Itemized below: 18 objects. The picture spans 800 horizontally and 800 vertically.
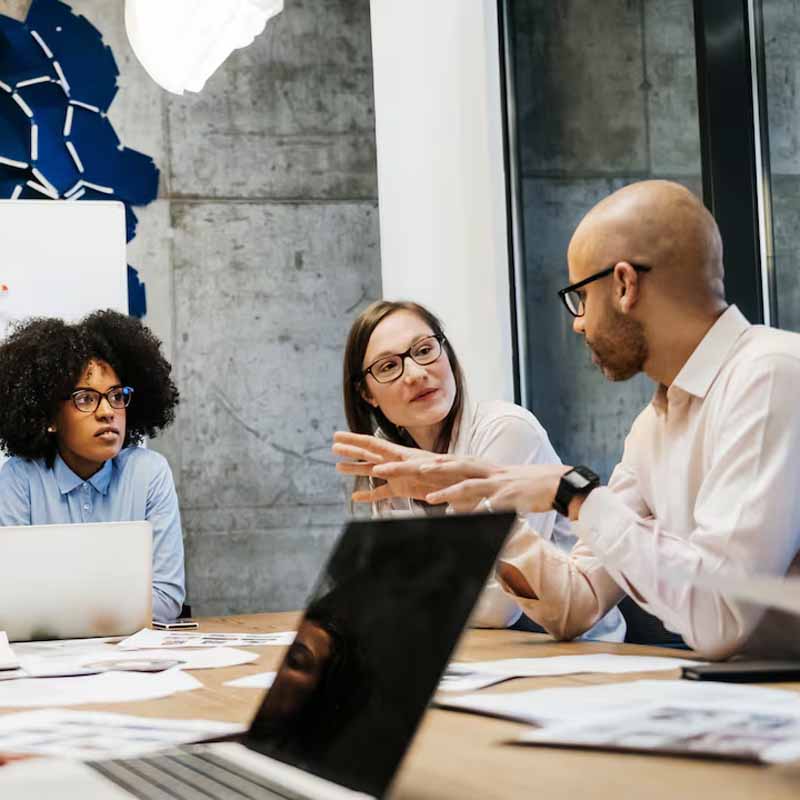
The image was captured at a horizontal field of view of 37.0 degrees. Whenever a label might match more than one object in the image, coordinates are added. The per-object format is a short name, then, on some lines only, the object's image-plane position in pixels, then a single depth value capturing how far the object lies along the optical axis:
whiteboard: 4.85
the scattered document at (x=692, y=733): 0.80
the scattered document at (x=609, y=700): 1.00
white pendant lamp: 2.90
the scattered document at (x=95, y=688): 1.34
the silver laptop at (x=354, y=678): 0.73
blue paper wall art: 5.16
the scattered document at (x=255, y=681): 1.42
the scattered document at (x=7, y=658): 1.76
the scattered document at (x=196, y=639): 2.10
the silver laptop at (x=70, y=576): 2.42
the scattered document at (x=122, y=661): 1.69
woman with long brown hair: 2.75
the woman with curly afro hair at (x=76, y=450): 3.59
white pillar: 4.66
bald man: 1.66
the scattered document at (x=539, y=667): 1.33
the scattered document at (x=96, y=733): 0.95
